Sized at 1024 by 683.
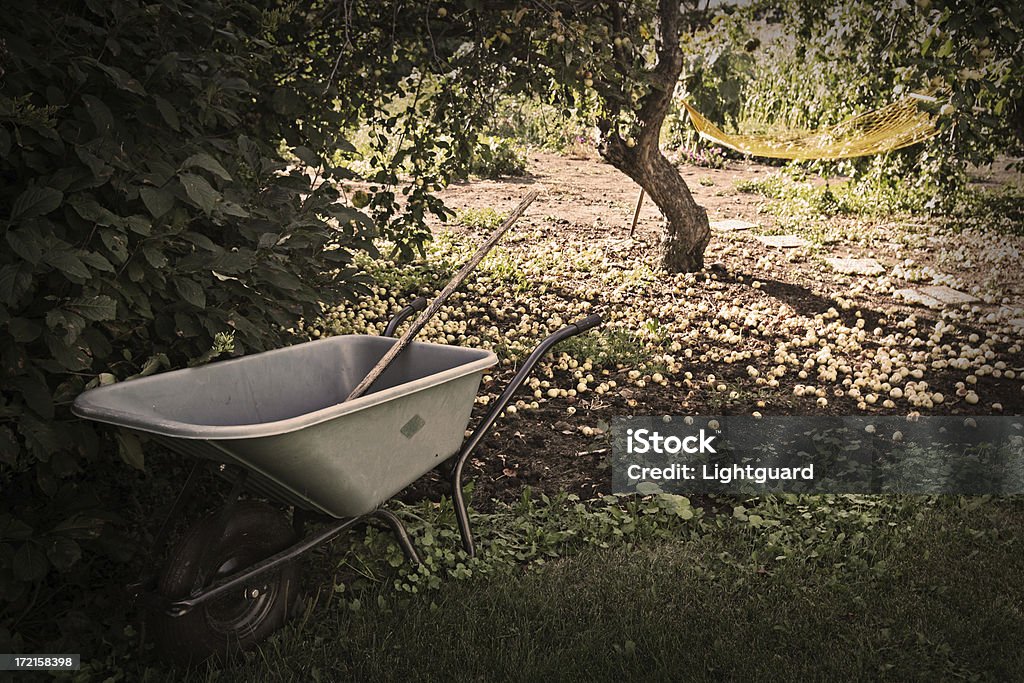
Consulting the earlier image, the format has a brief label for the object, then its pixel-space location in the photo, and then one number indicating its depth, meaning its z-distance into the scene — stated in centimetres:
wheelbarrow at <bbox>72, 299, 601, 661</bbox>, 173
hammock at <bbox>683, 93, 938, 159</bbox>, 568
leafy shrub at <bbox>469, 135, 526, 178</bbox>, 682
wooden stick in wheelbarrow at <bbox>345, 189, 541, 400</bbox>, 213
